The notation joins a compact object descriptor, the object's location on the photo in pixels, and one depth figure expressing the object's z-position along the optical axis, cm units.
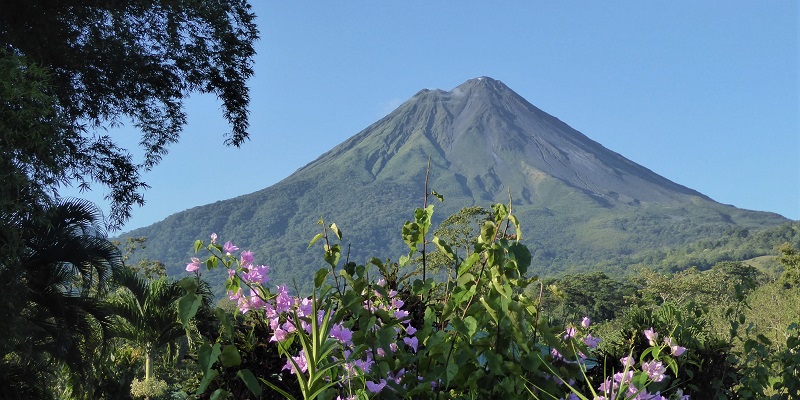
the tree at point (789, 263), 2919
